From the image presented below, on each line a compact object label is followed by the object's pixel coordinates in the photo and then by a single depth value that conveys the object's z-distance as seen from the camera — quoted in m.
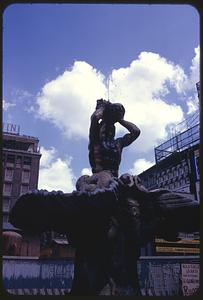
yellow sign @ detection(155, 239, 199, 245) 23.52
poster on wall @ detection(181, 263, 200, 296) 15.80
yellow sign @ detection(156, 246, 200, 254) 23.61
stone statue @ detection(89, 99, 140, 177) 5.21
